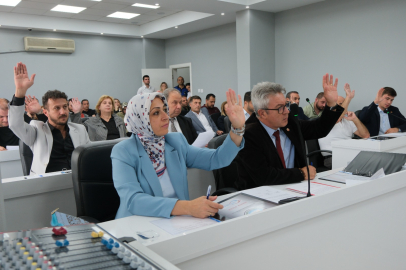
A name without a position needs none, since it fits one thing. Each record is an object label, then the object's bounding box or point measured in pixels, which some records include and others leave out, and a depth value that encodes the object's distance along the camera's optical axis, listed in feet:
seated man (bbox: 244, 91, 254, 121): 14.54
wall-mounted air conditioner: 28.63
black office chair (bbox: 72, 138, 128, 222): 5.52
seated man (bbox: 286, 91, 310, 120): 17.80
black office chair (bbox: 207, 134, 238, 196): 7.40
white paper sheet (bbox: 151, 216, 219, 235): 3.62
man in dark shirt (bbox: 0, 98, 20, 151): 13.16
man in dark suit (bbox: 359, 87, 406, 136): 14.14
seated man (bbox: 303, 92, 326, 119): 17.35
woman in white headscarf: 4.79
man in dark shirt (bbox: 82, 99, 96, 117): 29.62
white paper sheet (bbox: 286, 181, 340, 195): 5.07
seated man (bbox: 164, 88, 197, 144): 11.43
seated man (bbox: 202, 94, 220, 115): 25.10
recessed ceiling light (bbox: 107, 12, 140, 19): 27.89
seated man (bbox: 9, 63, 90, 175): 8.18
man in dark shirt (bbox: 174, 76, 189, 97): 32.53
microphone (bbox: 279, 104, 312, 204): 5.67
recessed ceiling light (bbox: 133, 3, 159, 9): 24.91
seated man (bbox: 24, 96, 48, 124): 9.63
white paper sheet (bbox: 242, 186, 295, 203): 4.62
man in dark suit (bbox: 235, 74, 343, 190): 6.00
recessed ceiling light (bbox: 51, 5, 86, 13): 25.41
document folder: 5.77
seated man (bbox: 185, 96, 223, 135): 16.83
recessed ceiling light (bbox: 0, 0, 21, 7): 23.55
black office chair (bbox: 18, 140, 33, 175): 8.52
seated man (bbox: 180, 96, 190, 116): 22.87
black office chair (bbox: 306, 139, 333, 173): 10.82
